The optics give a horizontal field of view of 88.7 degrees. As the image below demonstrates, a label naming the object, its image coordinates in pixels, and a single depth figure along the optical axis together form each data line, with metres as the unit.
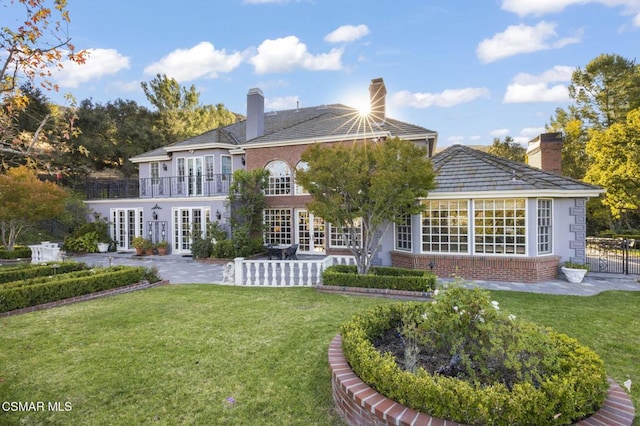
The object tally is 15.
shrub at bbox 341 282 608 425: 2.98
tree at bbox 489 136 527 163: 36.25
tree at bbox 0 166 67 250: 16.80
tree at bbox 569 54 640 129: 25.98
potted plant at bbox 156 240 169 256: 19.00
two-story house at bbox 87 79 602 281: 11.67
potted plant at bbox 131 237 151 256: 18.88
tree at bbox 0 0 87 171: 4.62
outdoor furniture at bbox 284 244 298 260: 14.55
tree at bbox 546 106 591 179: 27.42
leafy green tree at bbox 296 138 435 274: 10.02
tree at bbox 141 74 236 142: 35.50
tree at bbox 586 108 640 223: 19.92
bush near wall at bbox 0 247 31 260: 18.36
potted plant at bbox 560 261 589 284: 11.03
